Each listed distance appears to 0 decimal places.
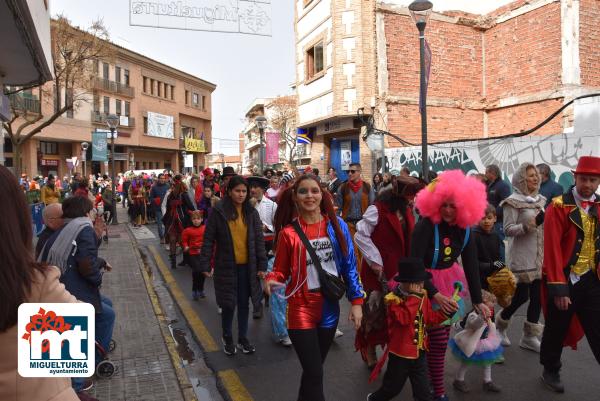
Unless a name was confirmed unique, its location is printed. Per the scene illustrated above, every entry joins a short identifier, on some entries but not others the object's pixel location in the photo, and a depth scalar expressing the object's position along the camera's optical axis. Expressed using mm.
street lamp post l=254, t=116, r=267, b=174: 16922
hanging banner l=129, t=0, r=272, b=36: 8148
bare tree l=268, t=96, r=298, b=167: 51425
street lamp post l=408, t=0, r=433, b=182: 8195
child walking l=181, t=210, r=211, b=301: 7723
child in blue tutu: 3900
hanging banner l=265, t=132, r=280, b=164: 26625
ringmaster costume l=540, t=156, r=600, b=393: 3789
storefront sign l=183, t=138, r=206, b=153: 56809
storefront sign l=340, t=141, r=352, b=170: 19500
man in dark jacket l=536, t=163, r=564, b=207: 7707
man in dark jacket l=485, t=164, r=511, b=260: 7660
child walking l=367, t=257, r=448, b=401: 3201
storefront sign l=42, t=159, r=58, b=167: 39366
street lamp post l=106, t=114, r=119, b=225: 17516
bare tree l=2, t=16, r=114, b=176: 18297
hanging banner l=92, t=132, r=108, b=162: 21191
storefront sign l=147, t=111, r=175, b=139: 49938
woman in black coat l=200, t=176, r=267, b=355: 4844
